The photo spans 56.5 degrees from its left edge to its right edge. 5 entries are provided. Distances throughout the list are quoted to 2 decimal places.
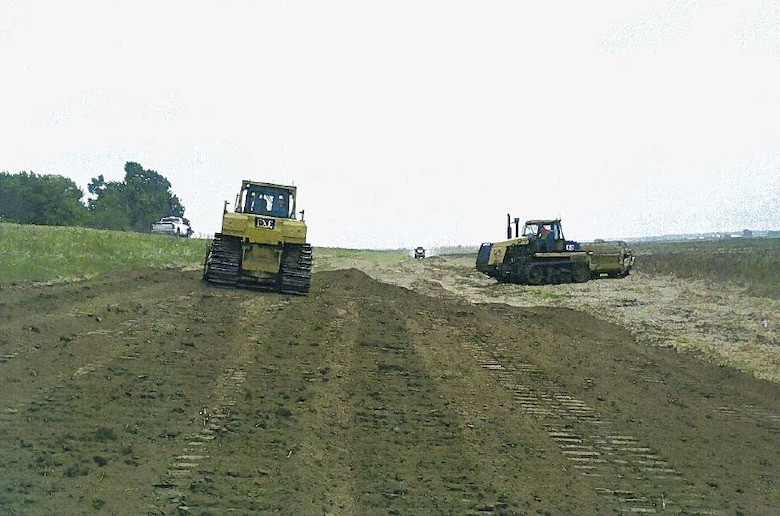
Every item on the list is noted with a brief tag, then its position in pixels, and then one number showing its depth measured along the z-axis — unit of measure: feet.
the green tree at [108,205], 214.48
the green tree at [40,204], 203.82
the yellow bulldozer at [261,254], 61.41
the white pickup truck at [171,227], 181.16
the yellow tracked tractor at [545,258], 97.04
